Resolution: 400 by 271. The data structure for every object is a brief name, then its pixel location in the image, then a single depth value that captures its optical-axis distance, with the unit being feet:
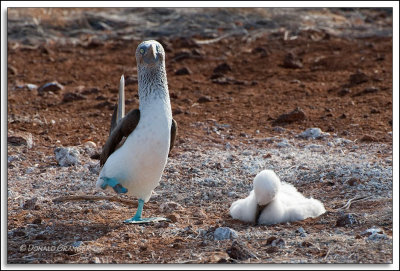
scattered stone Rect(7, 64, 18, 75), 80.38
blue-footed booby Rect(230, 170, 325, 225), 38.99
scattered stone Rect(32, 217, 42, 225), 38.22
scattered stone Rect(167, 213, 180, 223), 38.91
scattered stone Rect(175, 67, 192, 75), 81.00
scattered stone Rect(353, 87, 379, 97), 69.73
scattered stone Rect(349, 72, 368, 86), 74.28
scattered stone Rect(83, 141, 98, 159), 51.65
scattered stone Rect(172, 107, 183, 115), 63.51
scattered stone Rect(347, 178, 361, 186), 43.88
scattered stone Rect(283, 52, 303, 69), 82.84
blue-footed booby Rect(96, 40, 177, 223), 36.17
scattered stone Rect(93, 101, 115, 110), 66.08
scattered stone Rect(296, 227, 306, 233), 36.58
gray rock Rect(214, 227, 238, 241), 35.58
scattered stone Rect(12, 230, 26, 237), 36.50
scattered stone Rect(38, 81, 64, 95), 73.25
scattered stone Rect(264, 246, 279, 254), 33.60
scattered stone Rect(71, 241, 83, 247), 34.96
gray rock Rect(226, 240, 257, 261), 32.54
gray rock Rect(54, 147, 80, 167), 49.19
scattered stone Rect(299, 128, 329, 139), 55.98
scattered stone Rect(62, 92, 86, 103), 68.90
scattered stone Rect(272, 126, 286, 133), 57.87
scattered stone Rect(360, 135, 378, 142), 54.19
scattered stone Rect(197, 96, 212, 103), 68.59
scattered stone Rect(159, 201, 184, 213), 41.57
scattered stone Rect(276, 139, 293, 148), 53.47
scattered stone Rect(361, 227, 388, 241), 34.58
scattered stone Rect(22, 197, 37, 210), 40.98
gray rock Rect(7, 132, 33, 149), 53.06
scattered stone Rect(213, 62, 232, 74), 81.41
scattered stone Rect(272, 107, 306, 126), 60.18
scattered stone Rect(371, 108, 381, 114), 62.54
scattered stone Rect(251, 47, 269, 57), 88.94
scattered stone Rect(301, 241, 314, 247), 34.14
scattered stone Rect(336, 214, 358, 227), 37.14
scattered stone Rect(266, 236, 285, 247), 34.27
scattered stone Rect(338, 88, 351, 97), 70.13
